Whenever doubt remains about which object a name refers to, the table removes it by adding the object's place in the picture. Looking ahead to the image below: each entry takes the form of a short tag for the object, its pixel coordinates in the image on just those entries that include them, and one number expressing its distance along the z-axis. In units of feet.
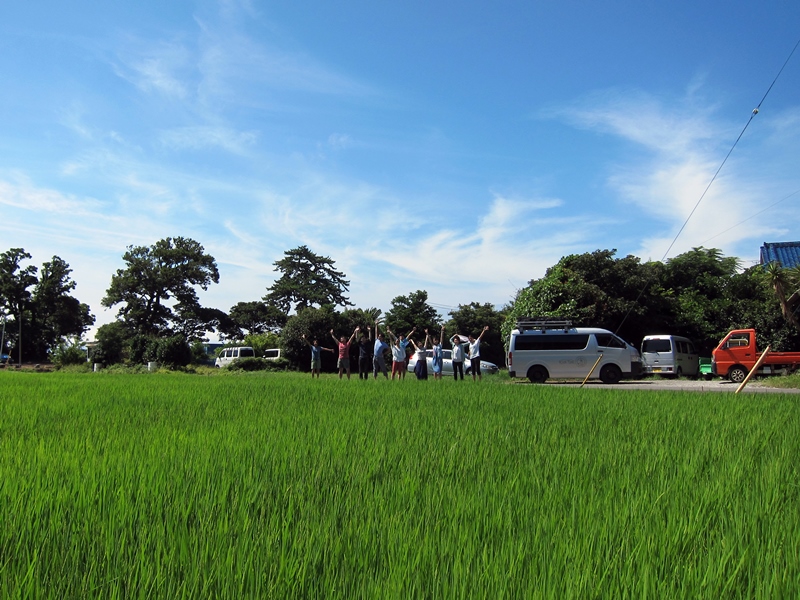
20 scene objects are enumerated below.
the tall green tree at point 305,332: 117.08
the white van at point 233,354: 128.26
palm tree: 65.26
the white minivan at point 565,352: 66.03
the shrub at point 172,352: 111.65
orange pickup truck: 65.51
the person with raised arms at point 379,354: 56.18
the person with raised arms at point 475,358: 55.72
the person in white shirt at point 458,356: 54.67
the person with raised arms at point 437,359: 59.93
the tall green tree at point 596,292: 81.41
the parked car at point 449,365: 88.79
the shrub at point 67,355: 121.80
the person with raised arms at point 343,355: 56.61
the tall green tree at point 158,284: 168.35
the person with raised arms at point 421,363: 54.95
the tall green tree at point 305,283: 203.72
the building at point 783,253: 96.82
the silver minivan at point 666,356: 72.08
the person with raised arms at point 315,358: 63.62
